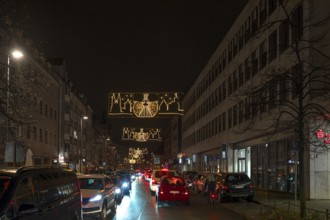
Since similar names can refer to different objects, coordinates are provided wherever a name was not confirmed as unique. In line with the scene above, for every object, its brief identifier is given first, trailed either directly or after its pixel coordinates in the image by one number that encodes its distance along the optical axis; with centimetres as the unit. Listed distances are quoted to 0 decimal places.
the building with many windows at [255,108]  1622
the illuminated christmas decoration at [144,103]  3569
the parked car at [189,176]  4789
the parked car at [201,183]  3884
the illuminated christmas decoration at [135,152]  11330
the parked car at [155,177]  3641
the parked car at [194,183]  4238
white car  1745
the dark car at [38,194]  805
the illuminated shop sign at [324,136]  2021
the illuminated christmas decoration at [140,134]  6038
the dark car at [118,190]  2614
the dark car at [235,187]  2961
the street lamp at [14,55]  1782
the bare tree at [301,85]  1445
